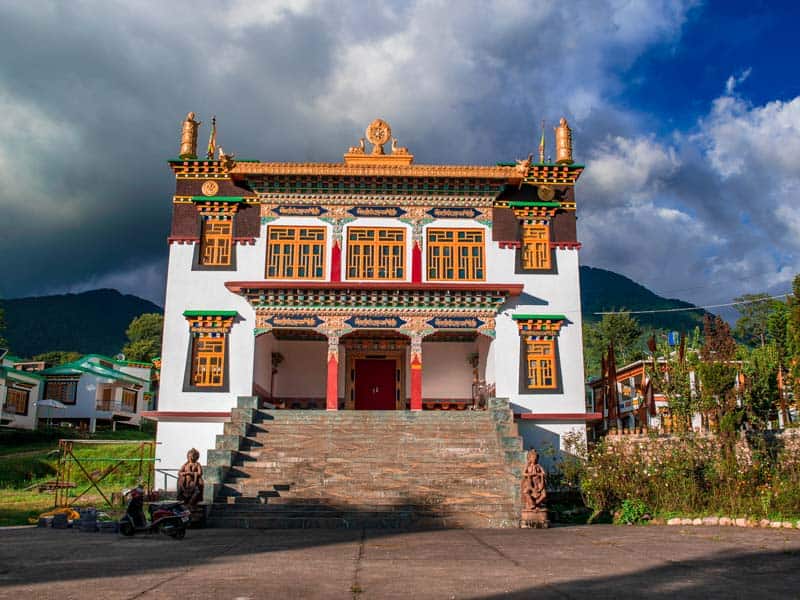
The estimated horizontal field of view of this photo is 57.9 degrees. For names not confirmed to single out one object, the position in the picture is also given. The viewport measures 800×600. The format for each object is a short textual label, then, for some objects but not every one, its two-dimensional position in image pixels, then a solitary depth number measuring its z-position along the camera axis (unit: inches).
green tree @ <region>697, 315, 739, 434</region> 647.1
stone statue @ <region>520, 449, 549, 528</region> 543.5
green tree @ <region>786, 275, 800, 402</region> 668.1
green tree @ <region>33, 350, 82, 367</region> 2378.2
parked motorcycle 454.0
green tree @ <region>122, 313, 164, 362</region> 2373.3
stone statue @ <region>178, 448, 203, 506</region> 532.1
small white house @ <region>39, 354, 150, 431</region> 1653.5
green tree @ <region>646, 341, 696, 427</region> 802.2
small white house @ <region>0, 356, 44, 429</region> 1481.3
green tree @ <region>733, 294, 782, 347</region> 2008.6
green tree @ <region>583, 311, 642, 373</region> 2036.2
